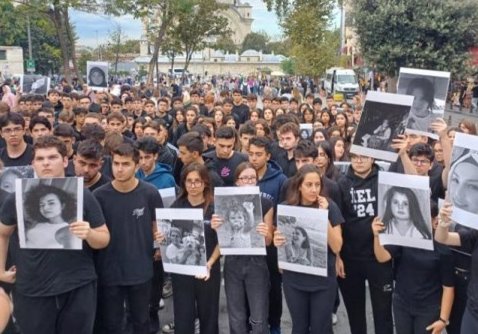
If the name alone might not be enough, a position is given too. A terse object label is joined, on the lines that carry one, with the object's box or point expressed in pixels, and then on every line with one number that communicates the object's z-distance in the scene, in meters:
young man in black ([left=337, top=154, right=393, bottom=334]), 4.55
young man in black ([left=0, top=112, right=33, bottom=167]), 5.45
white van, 34.62
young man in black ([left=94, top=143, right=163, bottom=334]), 4.15
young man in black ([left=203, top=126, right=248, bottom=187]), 5.79
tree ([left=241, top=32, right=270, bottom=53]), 127.81
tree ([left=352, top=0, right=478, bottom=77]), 11.27
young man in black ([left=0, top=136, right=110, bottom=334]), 3.62
